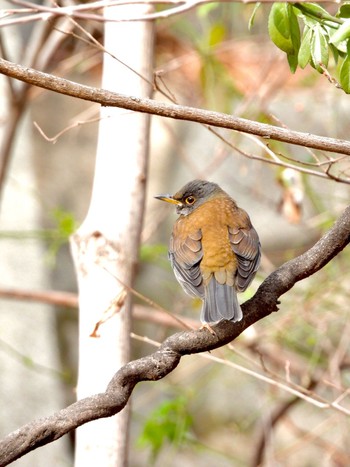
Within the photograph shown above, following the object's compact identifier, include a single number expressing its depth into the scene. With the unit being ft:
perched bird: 20.20
